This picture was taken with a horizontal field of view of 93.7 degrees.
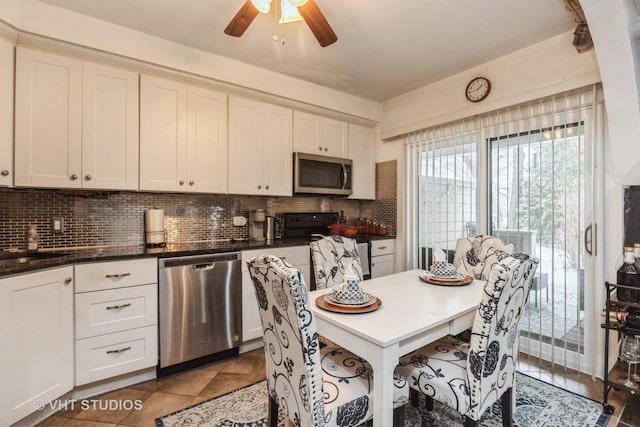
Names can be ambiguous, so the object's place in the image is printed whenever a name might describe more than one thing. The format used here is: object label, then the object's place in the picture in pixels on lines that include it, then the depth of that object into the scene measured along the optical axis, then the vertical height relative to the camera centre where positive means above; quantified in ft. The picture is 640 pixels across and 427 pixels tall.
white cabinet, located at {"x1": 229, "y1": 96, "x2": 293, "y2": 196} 8.92 +2.03
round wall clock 8.54 +3.63
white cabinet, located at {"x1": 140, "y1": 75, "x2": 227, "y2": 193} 7.57 +2.04
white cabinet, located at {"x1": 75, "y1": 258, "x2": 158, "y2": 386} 6.19 -2.28
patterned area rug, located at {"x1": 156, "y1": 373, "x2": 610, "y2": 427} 5.56 -3.87
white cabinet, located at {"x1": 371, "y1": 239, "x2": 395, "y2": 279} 10.77 -1.63
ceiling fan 4.99 +3.49
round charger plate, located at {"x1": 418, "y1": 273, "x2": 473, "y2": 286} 6.05 -1.39
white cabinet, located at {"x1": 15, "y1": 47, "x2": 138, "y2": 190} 6.23 +2.01
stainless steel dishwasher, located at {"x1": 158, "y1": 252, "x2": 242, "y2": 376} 7.06 -2.40
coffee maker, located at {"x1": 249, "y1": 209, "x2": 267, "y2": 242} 10.00 -0.36
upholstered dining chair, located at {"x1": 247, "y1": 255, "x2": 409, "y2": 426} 3.50 -2.08
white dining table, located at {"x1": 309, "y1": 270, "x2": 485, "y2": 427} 3.75 -1.52
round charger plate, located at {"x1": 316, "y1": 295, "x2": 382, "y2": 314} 4.49 -1.45
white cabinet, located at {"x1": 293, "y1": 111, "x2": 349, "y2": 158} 10.25 +2.80
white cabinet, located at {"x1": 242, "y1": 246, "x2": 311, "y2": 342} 8.19 -2.44
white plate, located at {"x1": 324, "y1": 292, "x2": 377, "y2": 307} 4.73 -1.41
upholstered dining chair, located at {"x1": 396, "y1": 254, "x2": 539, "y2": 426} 3.88 -2.19
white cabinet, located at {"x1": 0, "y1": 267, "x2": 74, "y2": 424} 5.02 -2.31
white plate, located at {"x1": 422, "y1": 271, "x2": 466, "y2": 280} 6.30 -1.35
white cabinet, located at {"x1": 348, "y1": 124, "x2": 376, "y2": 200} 11.71 +2.11
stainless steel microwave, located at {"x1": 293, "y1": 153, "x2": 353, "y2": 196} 10.12 +1.38
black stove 10.57 -0.38
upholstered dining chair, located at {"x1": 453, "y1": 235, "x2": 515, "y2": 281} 6.82 -0.96
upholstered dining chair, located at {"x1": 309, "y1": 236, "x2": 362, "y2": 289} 6.72 -1.07
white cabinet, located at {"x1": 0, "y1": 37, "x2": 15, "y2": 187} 5.89 +2.01
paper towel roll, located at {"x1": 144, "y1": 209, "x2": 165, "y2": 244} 8.16 -0.35
